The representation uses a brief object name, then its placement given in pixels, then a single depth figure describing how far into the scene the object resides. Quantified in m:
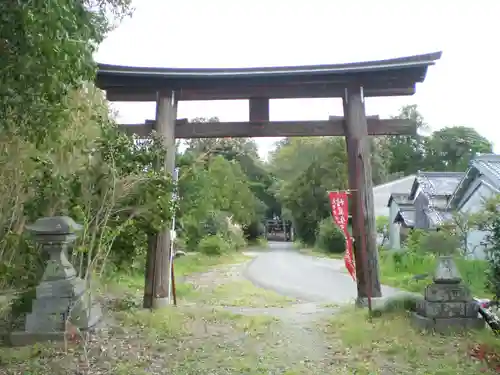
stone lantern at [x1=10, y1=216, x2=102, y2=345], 6.23
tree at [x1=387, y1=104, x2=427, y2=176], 43.25
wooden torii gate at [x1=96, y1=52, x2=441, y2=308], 8.54
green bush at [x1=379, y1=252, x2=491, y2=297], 11.93
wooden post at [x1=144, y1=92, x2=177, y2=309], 8.62
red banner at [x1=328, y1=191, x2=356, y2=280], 8.58
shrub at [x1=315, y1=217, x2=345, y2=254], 30.41
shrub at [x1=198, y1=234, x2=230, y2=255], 26.11
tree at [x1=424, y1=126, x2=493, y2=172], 38.31
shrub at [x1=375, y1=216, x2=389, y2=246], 31.30
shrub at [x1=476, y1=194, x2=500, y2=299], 6.14
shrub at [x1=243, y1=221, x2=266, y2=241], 43.34
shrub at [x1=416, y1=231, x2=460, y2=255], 7.14
